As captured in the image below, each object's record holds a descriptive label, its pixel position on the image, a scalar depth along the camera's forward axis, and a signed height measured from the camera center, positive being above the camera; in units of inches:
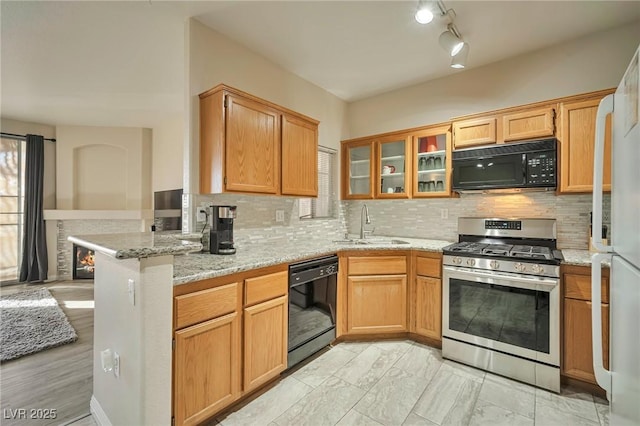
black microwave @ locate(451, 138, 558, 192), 94.9 +16.2
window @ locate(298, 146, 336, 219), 139.6 +11.9
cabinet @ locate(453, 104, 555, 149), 97.0 +30.8
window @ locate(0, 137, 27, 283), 189.6 +3.1
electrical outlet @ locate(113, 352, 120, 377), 58.9 -31.2
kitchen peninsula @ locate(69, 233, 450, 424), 51.4 -20.3
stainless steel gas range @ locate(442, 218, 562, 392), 81.4 -27.8
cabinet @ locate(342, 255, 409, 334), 106.4 -29.9
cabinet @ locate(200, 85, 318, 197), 84.9 +21.3
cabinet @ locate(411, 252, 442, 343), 101.3 -29.7
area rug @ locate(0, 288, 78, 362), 103.4 -48.2
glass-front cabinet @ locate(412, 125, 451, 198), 117.8 +21.3
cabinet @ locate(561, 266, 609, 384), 78.4 -30.5
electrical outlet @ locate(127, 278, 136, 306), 52.4 -14.5
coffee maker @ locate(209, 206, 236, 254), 83.4 -5.2
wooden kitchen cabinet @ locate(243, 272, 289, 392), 72.4 -30.7
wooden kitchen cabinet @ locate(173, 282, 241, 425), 58.4 -30.7
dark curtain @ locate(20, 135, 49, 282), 194.1 -4.8
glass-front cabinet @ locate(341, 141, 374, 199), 139.7 +21.1
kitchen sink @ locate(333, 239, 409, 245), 115.0 -11.9
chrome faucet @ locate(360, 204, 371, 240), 123.5 -2.8
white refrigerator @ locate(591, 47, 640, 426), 32.5 -5.2
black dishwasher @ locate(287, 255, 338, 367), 86.2 -29.9
